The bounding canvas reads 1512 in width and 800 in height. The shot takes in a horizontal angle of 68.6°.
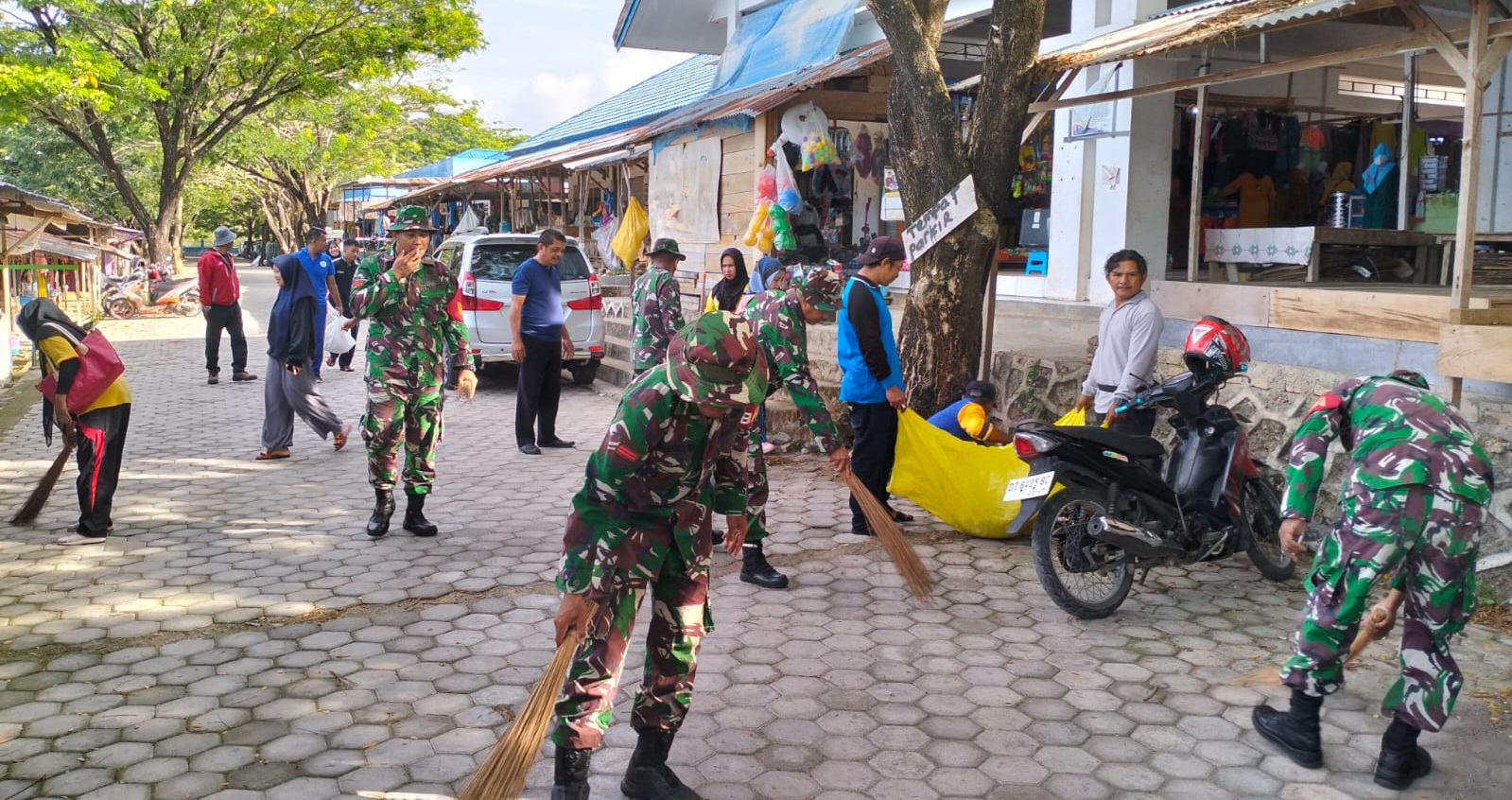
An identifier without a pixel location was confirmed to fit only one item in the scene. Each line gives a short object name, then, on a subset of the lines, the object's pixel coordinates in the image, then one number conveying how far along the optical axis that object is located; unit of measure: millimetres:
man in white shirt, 5492
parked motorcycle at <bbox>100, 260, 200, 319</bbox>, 21172
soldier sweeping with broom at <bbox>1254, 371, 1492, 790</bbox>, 3154
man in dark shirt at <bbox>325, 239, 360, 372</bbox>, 13531
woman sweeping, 5727
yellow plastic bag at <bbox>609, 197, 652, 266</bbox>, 14508
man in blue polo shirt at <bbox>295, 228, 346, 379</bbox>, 10725
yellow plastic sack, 5859
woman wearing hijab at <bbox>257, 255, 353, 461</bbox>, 7824
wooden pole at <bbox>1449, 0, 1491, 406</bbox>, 4742
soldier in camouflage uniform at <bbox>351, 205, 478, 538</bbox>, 5785
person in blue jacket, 5637
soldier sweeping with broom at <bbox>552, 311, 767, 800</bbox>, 2787
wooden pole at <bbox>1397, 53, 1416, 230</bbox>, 8203
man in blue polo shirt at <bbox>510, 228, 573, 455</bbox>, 8141
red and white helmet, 4926
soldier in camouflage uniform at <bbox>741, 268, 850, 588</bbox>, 4762
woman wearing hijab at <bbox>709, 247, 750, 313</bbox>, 8557
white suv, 11320
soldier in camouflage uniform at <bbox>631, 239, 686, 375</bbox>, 6965
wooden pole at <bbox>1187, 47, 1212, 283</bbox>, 7324
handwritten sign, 6633
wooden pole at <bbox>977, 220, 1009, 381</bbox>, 7164
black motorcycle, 4805
